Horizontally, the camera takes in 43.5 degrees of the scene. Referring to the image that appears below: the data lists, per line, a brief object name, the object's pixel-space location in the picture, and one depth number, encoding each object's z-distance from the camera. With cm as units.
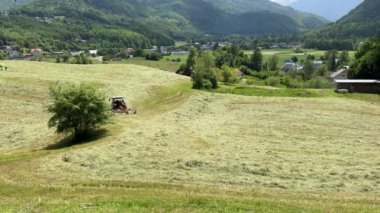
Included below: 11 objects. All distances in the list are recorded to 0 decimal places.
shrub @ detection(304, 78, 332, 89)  13375
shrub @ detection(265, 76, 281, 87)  14212
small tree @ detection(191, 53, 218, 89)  8719
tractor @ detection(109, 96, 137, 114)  6263
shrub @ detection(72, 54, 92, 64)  13964
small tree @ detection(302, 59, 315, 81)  18780
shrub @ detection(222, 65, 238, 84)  11655
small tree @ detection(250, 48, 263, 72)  19601
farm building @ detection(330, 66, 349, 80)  15755
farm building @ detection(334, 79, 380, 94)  8600
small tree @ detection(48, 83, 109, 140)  4428
